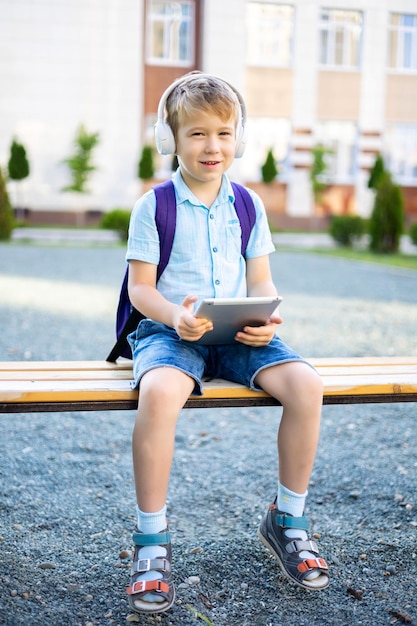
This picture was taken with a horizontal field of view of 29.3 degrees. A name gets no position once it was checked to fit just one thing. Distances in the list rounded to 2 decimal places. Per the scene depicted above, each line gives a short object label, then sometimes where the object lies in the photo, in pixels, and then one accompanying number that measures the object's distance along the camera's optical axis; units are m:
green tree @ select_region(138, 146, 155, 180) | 23.11
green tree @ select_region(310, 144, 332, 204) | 23.56
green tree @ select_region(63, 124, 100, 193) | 22.11
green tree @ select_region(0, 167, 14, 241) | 15.22
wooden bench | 2.20
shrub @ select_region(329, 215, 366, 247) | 15.95
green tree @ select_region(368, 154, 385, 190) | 23.92
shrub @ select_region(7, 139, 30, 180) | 22.14
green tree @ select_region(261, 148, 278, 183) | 23.91
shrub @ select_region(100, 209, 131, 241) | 15.55
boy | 2.12
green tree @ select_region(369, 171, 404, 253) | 14.34
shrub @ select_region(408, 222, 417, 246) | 14.88
